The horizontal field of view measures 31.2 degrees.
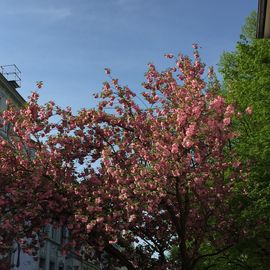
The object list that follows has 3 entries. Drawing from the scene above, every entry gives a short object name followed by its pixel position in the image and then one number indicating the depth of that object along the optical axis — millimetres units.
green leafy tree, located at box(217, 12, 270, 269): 17594
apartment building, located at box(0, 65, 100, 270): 31383
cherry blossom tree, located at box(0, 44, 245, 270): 14695
